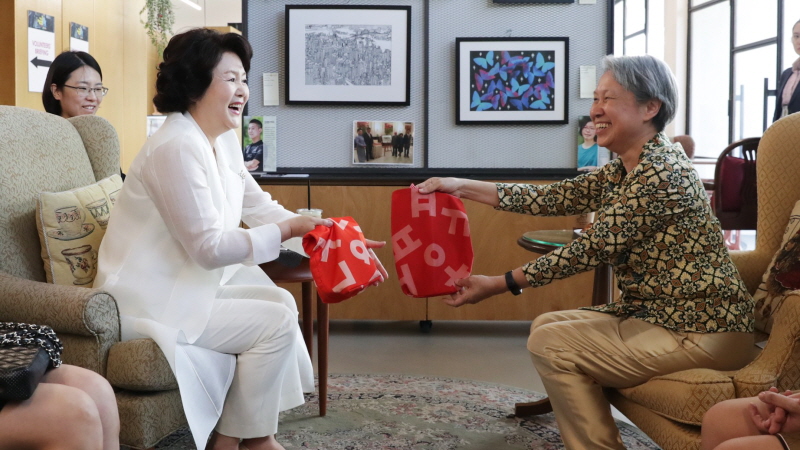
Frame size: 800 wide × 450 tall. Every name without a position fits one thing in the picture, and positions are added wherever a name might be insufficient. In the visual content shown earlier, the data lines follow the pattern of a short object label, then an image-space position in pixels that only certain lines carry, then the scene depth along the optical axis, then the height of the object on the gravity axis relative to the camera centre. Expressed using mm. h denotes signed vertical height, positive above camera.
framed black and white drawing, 4176 +691
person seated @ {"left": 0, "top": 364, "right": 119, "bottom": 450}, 1508 -483
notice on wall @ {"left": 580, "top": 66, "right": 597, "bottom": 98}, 4188 +528
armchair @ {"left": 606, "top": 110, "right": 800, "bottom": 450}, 1802 -498
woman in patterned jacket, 1968 -265
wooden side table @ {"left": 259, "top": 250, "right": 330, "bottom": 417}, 2617 -431
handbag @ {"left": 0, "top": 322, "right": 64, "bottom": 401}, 1497 -370
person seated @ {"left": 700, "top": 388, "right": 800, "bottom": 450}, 1498 -496
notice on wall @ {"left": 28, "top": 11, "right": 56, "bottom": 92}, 5578 +921
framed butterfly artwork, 4180 +525
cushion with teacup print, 2268 -181
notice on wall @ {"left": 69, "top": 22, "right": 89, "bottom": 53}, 6375 +1123
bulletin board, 4203 +355
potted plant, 7398 +1475
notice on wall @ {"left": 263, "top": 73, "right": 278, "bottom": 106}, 4227 +454
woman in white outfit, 2049 -230
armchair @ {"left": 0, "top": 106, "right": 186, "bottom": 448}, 1972 -335
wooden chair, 3490 -72
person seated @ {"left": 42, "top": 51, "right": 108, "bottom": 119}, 3455 +377
